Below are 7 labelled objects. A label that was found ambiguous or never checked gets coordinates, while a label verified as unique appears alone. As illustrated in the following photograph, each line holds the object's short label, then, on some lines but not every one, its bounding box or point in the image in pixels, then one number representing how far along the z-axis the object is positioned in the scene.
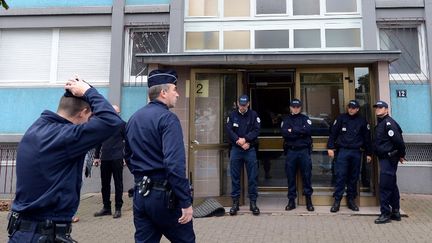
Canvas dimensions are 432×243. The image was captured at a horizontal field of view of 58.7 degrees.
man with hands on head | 2.27
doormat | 6.74
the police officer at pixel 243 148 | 6.80
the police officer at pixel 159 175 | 2.89
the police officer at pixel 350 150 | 6.79
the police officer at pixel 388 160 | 6.09
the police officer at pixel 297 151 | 6.96
